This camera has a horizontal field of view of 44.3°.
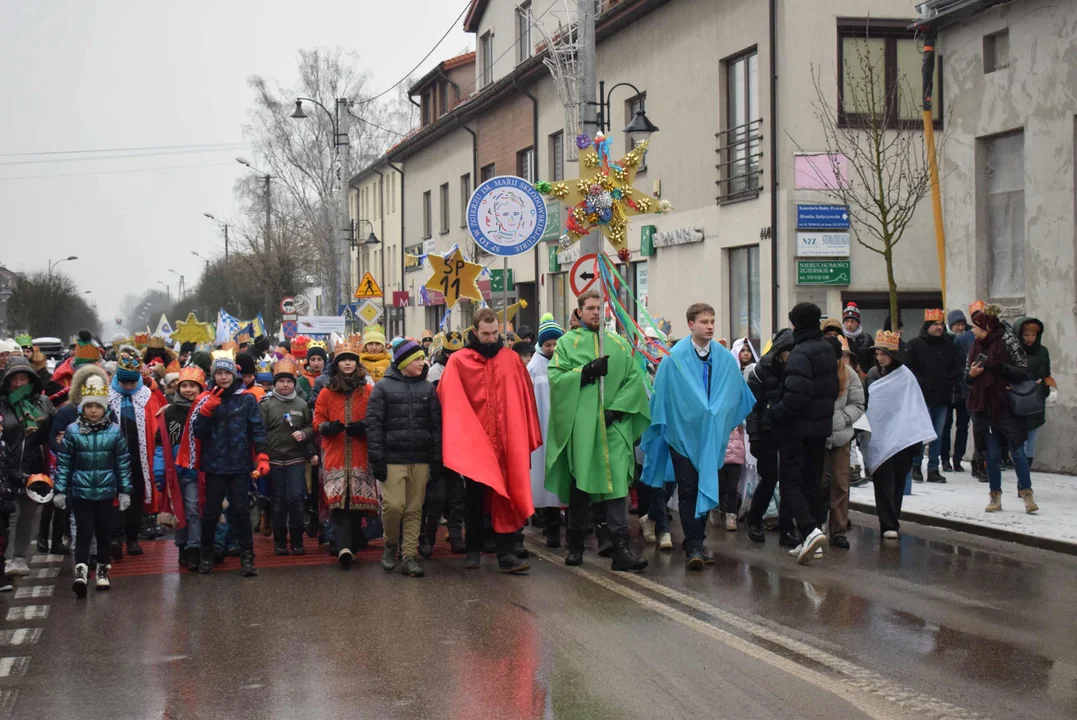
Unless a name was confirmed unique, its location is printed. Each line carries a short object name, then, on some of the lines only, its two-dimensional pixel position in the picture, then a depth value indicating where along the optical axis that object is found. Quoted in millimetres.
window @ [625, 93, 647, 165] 25578
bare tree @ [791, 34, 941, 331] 19938
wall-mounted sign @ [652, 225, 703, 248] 23344
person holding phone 12164
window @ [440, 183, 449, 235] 42094
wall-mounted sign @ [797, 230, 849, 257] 20391
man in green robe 9773
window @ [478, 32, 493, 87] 39031
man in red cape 9758
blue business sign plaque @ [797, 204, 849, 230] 20391
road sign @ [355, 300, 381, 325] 27000
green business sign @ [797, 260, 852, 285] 20359
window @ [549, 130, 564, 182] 30750
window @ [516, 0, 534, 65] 35312
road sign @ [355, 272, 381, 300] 28719
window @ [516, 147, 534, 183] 32812
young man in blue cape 9766
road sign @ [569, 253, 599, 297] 12035
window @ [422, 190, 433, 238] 44781
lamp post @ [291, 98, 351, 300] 33594
